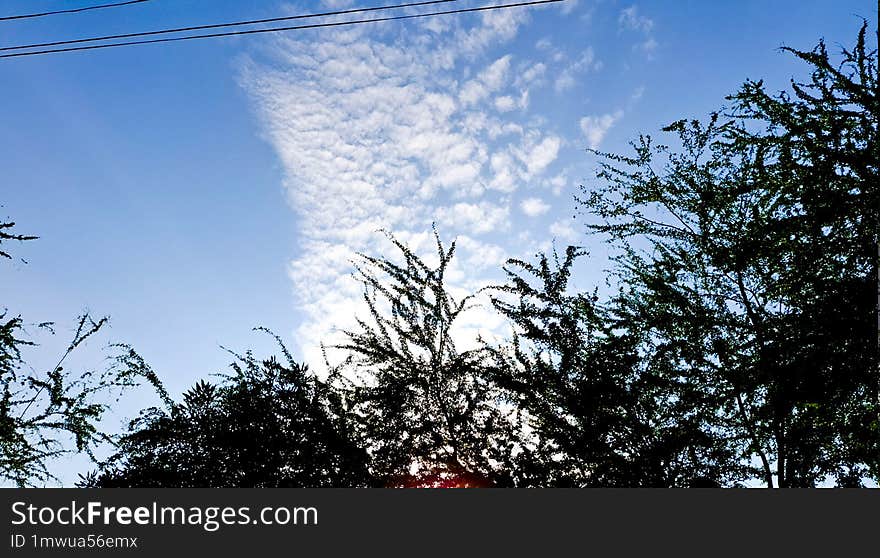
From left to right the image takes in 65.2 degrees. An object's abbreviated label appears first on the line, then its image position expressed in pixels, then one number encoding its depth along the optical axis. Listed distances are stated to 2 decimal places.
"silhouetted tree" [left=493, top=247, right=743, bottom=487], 9.32
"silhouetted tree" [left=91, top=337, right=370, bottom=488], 10.35
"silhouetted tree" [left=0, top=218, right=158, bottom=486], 13.70
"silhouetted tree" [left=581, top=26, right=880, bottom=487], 8.15
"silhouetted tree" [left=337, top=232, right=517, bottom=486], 10.12
